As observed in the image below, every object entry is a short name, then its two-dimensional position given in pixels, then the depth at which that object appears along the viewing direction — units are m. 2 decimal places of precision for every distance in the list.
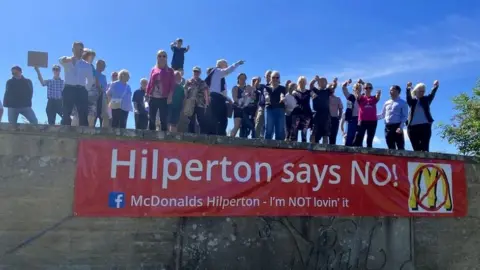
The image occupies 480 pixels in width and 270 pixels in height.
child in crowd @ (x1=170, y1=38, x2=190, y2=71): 8.77
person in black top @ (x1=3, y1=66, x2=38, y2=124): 7.02
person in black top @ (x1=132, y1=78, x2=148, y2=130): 8.08
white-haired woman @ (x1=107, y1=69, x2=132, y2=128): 7.52
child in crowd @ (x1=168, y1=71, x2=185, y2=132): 7.43
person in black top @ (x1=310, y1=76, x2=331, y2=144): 8.13
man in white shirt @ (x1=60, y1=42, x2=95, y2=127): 6.62
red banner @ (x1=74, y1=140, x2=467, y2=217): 6.40
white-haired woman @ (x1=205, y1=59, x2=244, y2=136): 7.80
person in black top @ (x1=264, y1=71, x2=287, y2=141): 7.88
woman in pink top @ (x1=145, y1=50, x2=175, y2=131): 7.06
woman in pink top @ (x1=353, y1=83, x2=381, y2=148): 8.41
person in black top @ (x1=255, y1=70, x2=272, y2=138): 8.18
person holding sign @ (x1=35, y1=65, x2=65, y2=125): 7.36
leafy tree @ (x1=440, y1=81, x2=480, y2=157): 11.63
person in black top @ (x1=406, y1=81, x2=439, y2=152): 8.51
